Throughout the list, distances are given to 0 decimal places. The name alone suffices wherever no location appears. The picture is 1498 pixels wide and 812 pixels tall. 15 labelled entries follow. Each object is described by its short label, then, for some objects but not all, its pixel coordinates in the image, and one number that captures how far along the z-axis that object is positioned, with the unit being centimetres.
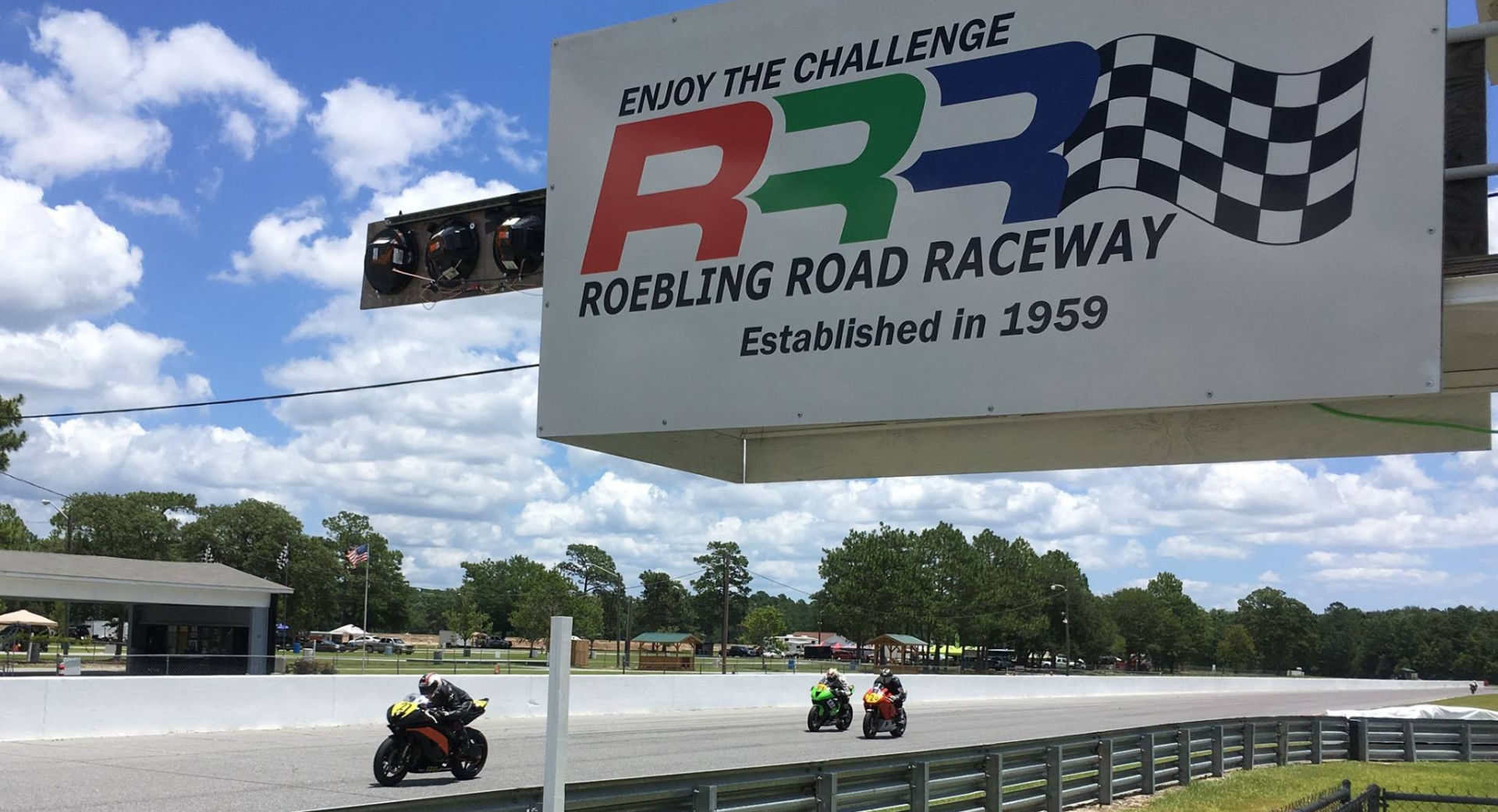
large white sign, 358
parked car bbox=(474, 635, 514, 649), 12962
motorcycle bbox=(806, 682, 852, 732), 2831
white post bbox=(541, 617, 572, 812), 373
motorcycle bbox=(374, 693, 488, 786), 1634
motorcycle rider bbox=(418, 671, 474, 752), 1711
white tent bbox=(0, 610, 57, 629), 5716
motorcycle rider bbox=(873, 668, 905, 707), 2725
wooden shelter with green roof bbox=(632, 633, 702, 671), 6931
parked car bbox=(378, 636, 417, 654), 9119
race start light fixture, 512
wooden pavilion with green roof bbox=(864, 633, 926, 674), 10349
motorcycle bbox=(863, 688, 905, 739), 2675
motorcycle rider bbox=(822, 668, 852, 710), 2830
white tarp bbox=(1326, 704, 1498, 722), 2634
